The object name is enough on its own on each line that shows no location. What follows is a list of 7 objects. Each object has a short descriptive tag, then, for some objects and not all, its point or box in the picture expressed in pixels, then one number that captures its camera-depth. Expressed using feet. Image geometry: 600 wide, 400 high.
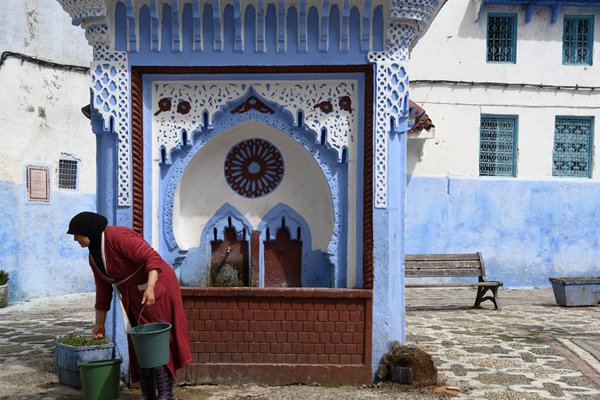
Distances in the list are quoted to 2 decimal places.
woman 16.98
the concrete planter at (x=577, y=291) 38.75
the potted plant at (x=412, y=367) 20.25
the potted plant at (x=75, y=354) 20.27
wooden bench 37.65
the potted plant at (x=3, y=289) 39.17
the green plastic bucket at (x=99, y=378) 17.87
